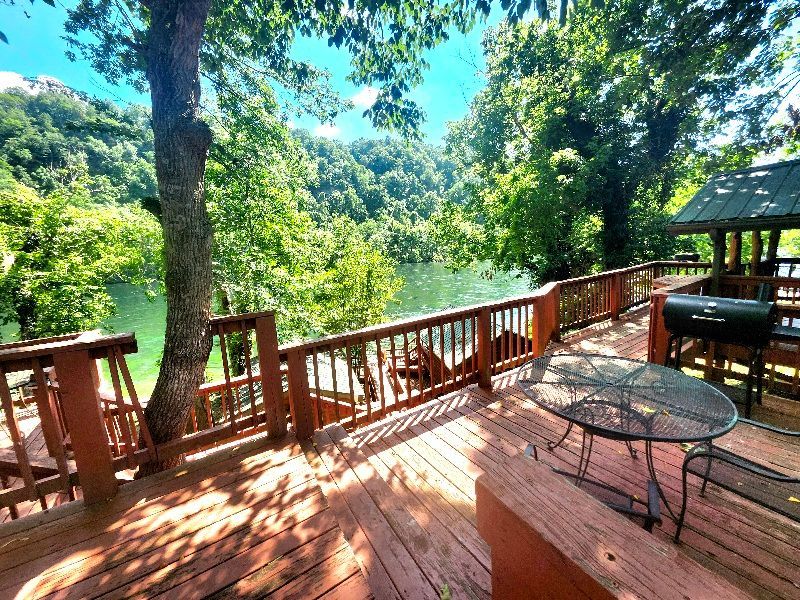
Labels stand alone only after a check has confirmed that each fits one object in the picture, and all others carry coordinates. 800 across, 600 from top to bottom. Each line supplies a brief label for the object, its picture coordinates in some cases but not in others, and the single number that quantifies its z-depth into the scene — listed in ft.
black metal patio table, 5.73
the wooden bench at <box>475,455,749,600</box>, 1.95
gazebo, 11.96
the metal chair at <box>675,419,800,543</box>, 4.96
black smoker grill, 9.39
